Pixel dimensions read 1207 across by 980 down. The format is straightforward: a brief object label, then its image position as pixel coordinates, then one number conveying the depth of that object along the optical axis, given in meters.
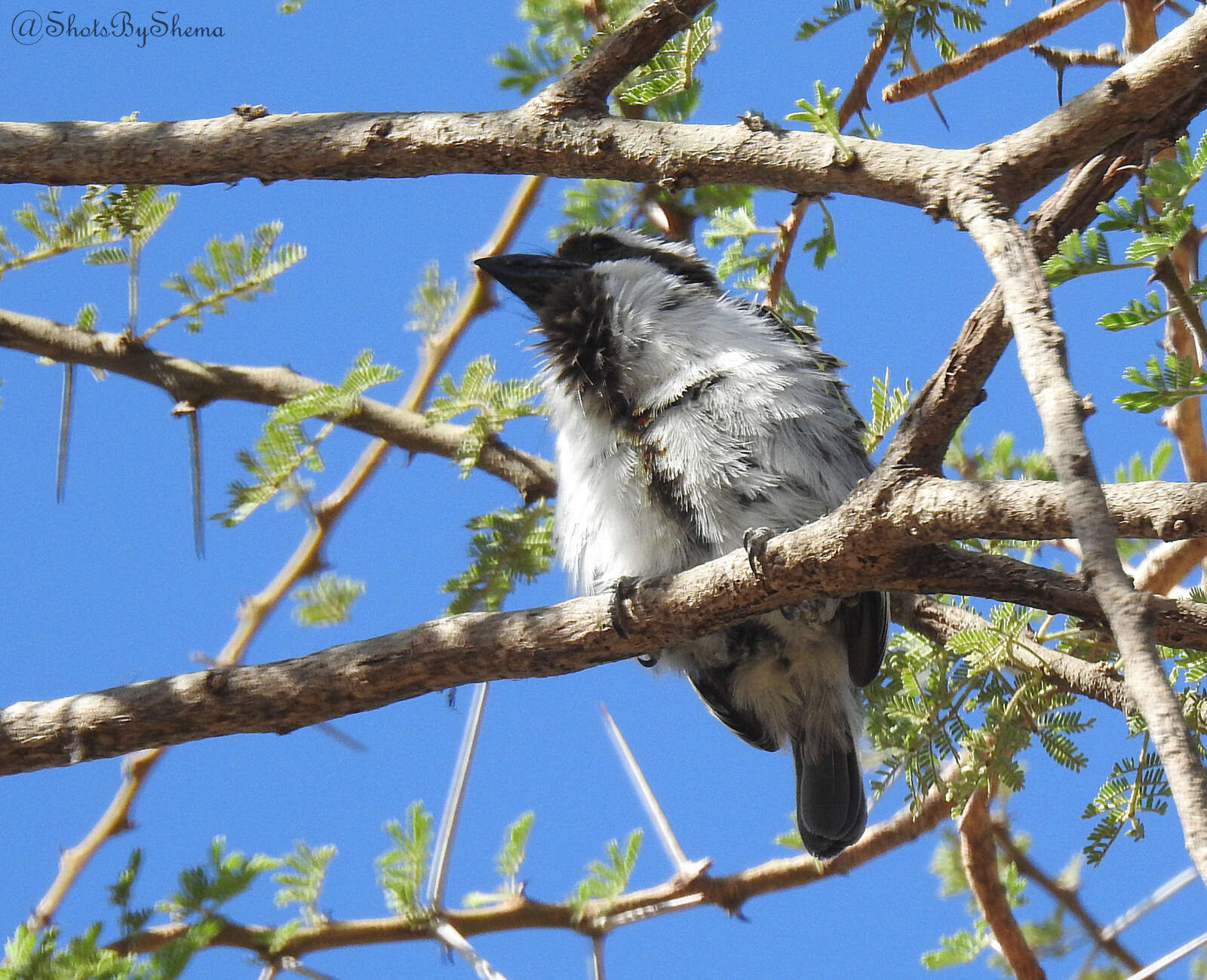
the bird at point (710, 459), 7.01
